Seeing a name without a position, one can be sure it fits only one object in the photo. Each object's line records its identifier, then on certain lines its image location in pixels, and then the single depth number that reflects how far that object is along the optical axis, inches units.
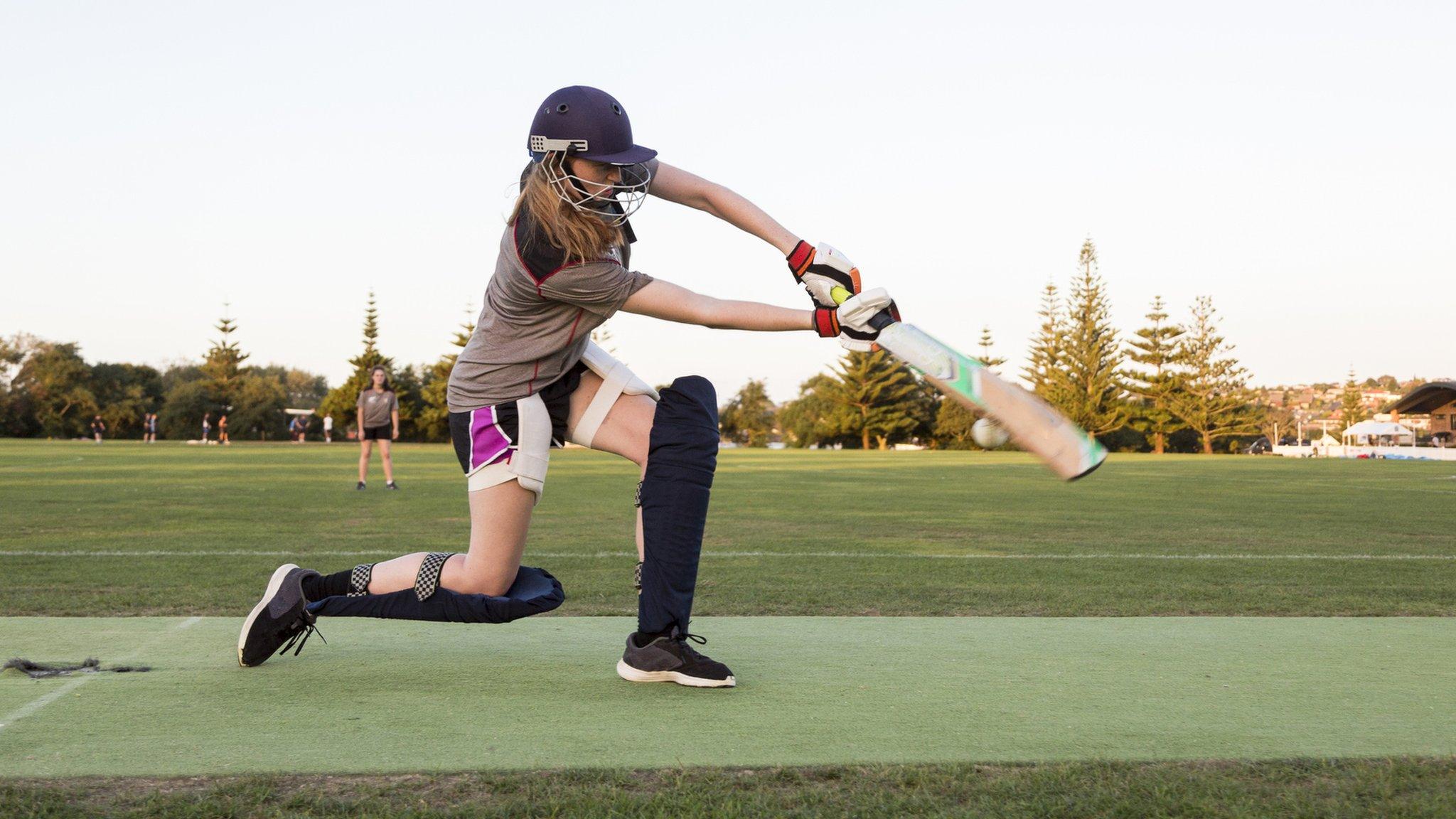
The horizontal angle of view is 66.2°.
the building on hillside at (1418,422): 3006.9
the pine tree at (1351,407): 3986.2
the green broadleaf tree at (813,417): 3208.7
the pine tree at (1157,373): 2891.2
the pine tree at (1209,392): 2859.3
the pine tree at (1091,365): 2856.8
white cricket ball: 122.6
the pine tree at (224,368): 3472.0
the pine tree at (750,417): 3489.2
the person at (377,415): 693.5
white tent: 2603.3
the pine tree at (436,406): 3262.8
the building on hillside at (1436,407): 2444.6
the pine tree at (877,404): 3110.2
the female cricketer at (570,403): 133.5
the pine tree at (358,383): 3294.8
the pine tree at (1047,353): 3006.9
